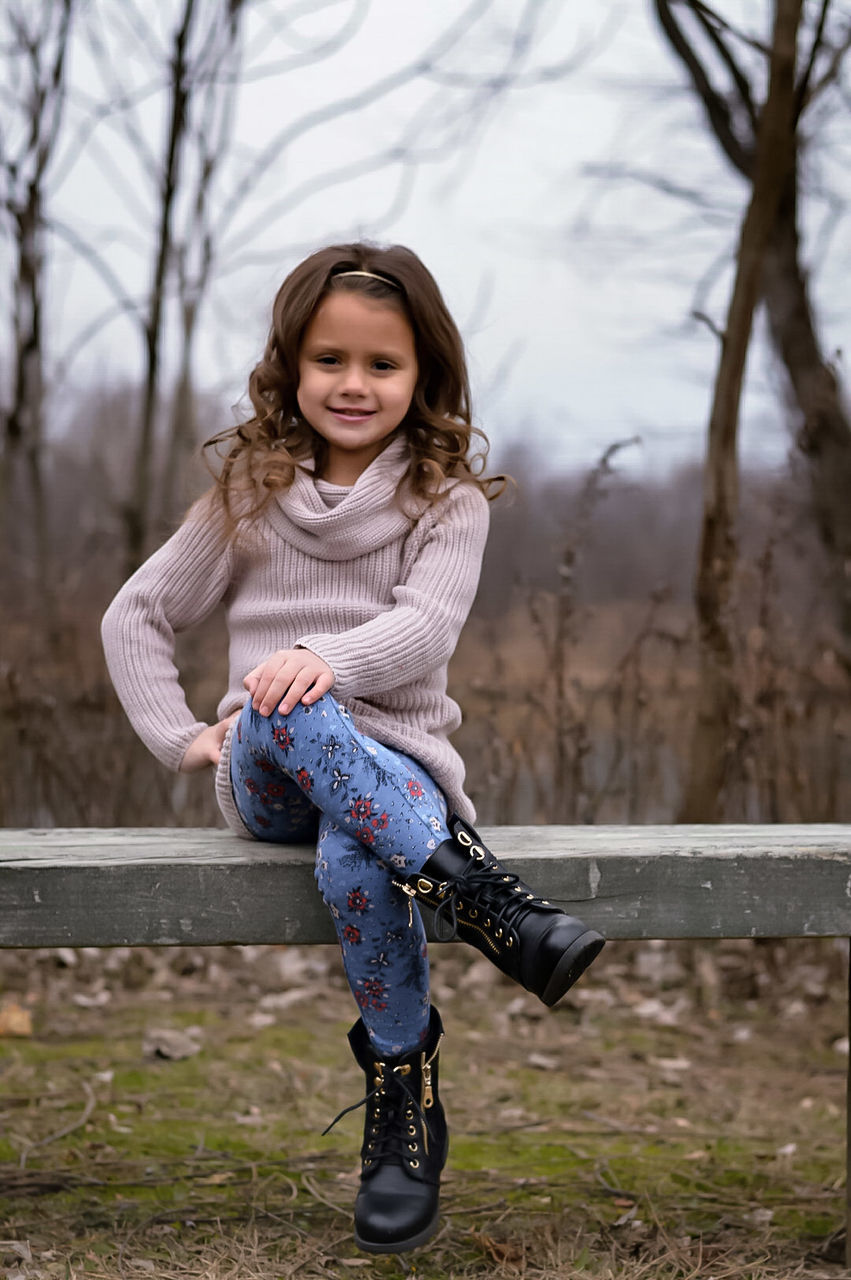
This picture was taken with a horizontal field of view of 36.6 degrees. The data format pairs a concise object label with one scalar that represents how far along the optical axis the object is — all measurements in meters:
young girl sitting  1.84
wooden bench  1.90
